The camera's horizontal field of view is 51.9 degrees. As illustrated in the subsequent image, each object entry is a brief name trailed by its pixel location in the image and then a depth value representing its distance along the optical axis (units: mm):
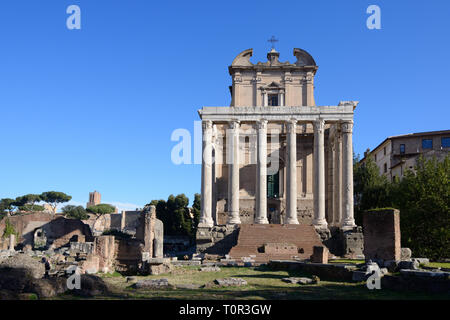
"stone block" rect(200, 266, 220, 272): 20391
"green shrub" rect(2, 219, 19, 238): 51191
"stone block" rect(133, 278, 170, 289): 13617
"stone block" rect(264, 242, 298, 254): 27206
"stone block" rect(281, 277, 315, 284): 15328
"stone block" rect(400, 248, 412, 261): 17859
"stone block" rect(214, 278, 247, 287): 14547
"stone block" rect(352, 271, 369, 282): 14648
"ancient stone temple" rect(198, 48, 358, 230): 33062
